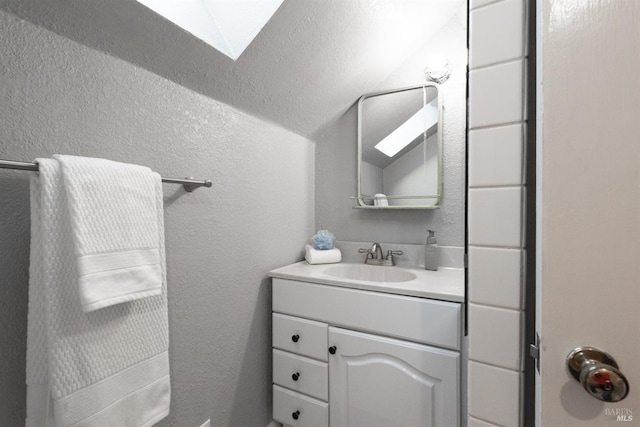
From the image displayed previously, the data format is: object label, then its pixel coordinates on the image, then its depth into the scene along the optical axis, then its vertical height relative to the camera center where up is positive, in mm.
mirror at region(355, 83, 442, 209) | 1412 +322
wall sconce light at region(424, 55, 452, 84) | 1358 +692
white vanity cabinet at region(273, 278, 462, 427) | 938 -580
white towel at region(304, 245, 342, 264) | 1495 -262
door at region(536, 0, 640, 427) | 359 +11
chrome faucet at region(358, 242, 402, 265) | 1466 -263
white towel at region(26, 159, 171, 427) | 581 -283
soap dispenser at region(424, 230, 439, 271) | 1334 -224
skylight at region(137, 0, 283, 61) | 907 +650
